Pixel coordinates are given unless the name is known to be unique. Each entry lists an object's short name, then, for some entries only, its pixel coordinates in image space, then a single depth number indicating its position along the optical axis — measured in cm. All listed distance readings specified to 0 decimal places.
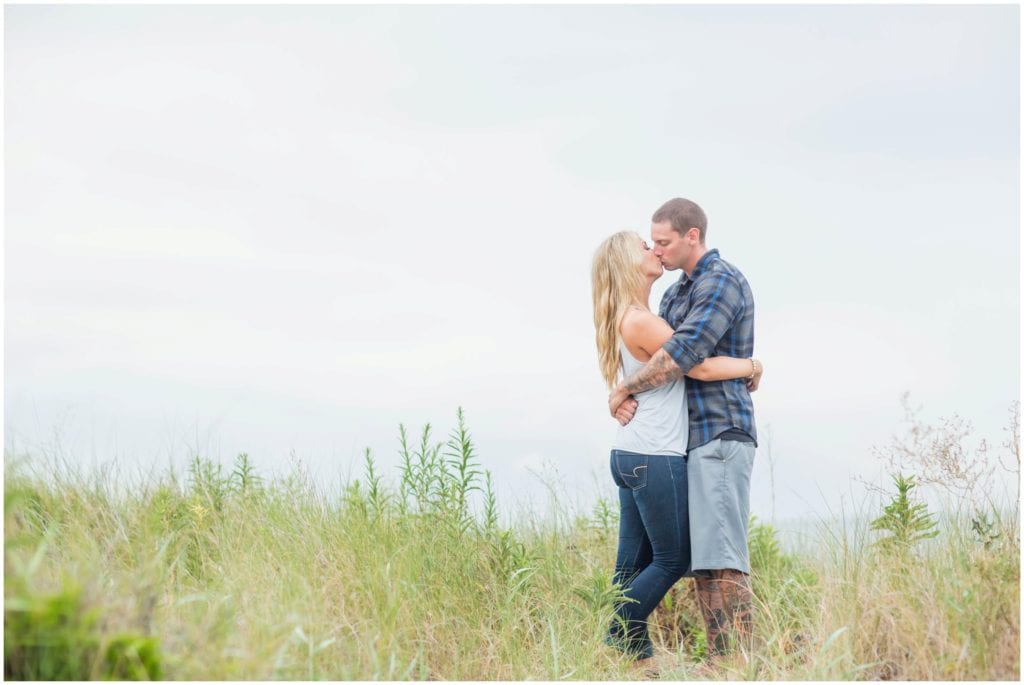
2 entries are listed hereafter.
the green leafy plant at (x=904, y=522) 550
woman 540
